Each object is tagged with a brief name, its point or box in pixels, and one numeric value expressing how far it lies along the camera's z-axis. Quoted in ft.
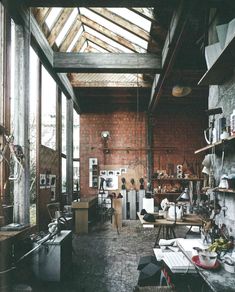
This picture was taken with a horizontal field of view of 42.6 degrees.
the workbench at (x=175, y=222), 15.71
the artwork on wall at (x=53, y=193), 23.50
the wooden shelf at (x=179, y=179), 34.91
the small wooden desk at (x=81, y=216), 26.22
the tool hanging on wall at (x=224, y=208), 11.66
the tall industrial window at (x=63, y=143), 29.16
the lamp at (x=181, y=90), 21.42
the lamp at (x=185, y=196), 15.51
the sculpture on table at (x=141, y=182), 35.87
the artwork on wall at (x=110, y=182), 36.28
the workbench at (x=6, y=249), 10.97
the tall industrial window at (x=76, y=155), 36.84
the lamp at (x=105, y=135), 35.88
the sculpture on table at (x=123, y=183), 35.83
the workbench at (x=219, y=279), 6.88
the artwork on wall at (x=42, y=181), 20.52
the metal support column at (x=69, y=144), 29.84
